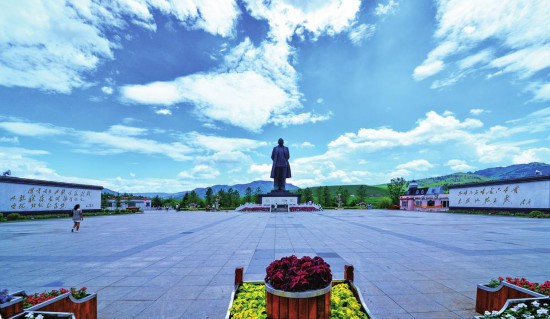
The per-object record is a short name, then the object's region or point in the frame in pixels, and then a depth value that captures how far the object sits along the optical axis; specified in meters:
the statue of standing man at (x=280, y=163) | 41.28
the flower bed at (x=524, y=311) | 3.36
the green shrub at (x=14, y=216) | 23.29
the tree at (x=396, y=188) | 68.31
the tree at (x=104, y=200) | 57.44
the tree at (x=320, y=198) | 67.51
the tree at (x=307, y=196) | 70.44
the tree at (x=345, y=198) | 69.26
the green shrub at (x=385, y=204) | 62.98
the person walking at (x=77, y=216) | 15.62
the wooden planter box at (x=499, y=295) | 3.93
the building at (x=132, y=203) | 70.36
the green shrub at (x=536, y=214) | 26.74
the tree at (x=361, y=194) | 74.00
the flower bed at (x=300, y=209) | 41.19
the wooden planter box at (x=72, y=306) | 3.44
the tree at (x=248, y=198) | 73.39
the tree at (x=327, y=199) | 66.16
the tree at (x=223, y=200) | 69.19
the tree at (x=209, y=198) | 72.62
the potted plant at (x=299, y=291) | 3.14
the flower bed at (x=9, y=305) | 3.01
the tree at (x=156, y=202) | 86.00
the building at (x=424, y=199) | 50.33
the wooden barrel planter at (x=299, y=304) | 3.13
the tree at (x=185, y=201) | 74.36
